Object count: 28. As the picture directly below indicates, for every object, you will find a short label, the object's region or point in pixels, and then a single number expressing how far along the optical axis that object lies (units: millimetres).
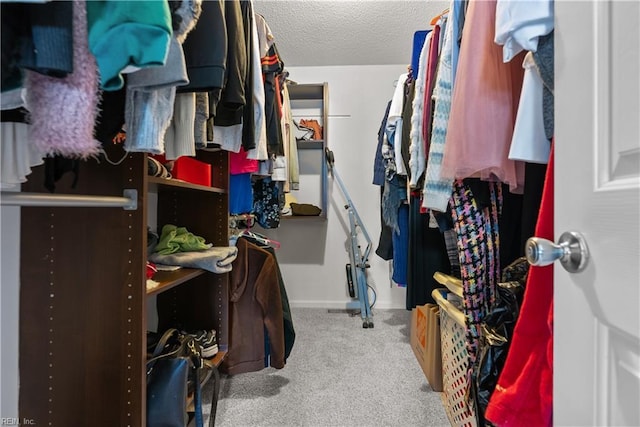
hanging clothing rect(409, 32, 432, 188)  1189
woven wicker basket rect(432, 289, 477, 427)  1129
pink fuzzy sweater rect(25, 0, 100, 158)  500
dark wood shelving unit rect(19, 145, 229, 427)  838
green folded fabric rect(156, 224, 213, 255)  1264
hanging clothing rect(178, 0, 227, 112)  757
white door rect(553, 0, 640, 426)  342
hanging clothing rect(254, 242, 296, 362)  1548
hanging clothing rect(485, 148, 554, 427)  541
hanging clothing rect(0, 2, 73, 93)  444
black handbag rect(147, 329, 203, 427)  891
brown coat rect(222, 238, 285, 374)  1468
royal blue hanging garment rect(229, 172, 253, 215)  1713
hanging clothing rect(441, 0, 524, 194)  805
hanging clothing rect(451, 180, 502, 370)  953
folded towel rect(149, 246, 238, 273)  1196
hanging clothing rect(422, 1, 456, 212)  979
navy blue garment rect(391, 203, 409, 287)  1878
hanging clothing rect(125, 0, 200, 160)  601
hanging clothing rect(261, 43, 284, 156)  1551
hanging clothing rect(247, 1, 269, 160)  1245
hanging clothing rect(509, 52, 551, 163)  667
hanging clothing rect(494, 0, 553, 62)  590
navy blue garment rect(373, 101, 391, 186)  2173
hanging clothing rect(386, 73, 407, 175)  1710
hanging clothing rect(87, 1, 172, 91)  476
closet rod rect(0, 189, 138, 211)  523
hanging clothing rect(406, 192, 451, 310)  1476
